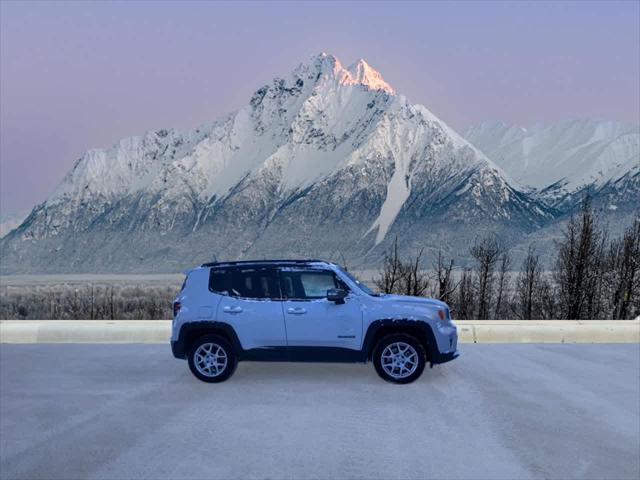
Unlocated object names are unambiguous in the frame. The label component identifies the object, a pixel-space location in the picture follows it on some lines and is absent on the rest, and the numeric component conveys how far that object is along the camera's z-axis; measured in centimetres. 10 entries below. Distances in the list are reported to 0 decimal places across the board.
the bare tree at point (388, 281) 5564
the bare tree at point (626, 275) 5634
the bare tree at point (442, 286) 4600
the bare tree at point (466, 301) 7294
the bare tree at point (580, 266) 4991
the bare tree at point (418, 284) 4311
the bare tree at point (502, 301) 8257
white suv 828
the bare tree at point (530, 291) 7612
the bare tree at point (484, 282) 7500
